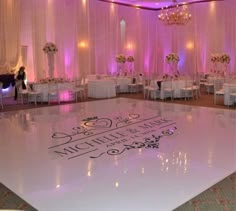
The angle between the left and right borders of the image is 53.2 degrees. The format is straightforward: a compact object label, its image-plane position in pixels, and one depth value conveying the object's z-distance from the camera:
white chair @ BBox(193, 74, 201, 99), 8.90
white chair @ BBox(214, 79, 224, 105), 7.68
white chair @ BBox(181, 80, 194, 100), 8.60
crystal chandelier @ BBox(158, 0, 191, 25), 9.15
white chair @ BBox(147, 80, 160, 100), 8.76
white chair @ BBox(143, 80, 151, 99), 9.08
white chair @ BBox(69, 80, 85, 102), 8.78
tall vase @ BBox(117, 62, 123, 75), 12.65
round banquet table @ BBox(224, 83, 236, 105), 7.33
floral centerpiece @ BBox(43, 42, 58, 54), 9.04
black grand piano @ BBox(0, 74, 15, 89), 8.58
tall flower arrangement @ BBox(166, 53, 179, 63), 9.53
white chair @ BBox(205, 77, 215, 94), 9.84
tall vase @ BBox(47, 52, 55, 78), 9.21
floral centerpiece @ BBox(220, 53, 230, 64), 9.97
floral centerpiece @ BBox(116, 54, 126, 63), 11.38
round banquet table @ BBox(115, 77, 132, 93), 10.53
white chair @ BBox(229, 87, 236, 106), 7.30
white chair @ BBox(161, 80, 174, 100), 8.59
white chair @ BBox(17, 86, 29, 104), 8.35
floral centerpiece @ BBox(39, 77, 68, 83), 8.43
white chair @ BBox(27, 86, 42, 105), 8.18
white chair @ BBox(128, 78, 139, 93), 10.56
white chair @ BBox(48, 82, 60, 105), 8.32
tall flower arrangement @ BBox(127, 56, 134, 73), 12.01
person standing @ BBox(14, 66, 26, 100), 8.51
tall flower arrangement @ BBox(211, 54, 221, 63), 10.47
